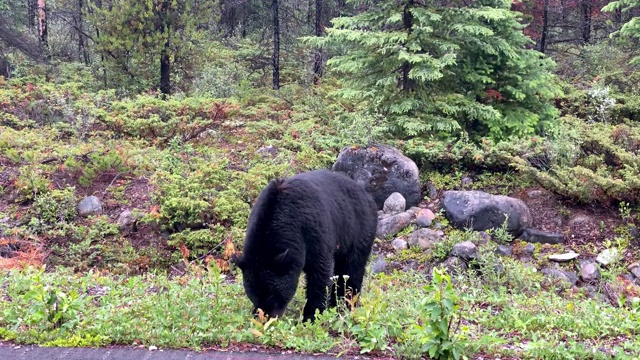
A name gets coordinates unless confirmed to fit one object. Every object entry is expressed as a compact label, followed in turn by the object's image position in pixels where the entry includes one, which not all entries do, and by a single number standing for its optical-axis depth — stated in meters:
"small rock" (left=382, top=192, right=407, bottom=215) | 11.40
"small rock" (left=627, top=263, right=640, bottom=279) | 9.29
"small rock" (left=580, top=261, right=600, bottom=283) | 9.36
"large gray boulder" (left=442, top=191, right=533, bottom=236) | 10.60
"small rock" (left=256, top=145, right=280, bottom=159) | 13.67
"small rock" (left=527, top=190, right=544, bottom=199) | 11.61
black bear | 4.85
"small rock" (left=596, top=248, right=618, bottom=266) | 9.54
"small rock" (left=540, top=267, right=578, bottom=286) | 9.15
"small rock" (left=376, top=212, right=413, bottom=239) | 10.84
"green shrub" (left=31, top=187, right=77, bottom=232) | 10.23
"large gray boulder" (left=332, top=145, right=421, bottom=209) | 11.66
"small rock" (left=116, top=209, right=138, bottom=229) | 10.38
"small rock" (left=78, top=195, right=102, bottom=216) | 10.68
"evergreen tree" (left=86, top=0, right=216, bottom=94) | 17.98
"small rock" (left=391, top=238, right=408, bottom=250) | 10.41
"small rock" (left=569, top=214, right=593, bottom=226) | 10.69
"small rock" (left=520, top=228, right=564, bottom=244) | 10.37
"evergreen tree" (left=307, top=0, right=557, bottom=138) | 12.84
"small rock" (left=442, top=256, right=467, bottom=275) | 9.46
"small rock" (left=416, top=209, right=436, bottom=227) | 10.93
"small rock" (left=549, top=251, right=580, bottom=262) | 9.77
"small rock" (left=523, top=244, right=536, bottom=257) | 10.12
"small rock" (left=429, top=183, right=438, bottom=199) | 11.92
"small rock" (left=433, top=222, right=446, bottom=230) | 10.81
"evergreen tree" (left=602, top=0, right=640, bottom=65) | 14.55
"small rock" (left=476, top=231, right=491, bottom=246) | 10.14
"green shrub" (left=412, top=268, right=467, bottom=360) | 3.84
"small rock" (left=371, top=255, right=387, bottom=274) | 9.73
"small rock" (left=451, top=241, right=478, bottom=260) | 9.73
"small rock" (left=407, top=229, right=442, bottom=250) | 10.35
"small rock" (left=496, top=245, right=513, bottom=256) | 10.09
